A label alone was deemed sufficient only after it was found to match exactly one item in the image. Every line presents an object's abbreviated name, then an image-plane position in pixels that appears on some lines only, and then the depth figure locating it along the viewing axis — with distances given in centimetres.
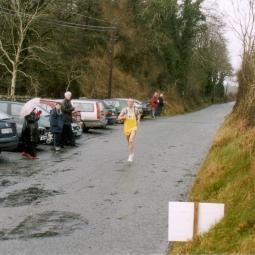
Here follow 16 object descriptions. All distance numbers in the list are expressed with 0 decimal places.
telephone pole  3688
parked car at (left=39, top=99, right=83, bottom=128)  1866
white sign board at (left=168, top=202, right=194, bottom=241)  546
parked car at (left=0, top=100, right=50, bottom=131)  1623
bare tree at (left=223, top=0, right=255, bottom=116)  1507
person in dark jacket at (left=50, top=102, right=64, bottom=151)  1525
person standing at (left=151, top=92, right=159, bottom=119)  3584
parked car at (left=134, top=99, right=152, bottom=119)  3449
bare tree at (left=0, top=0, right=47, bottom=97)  3272
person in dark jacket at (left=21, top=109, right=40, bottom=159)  1374
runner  1322
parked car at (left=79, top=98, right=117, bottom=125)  2547
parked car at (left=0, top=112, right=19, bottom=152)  1274
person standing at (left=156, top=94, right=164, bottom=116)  3828
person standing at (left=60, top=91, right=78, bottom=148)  1611
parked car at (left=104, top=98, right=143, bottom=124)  3064
